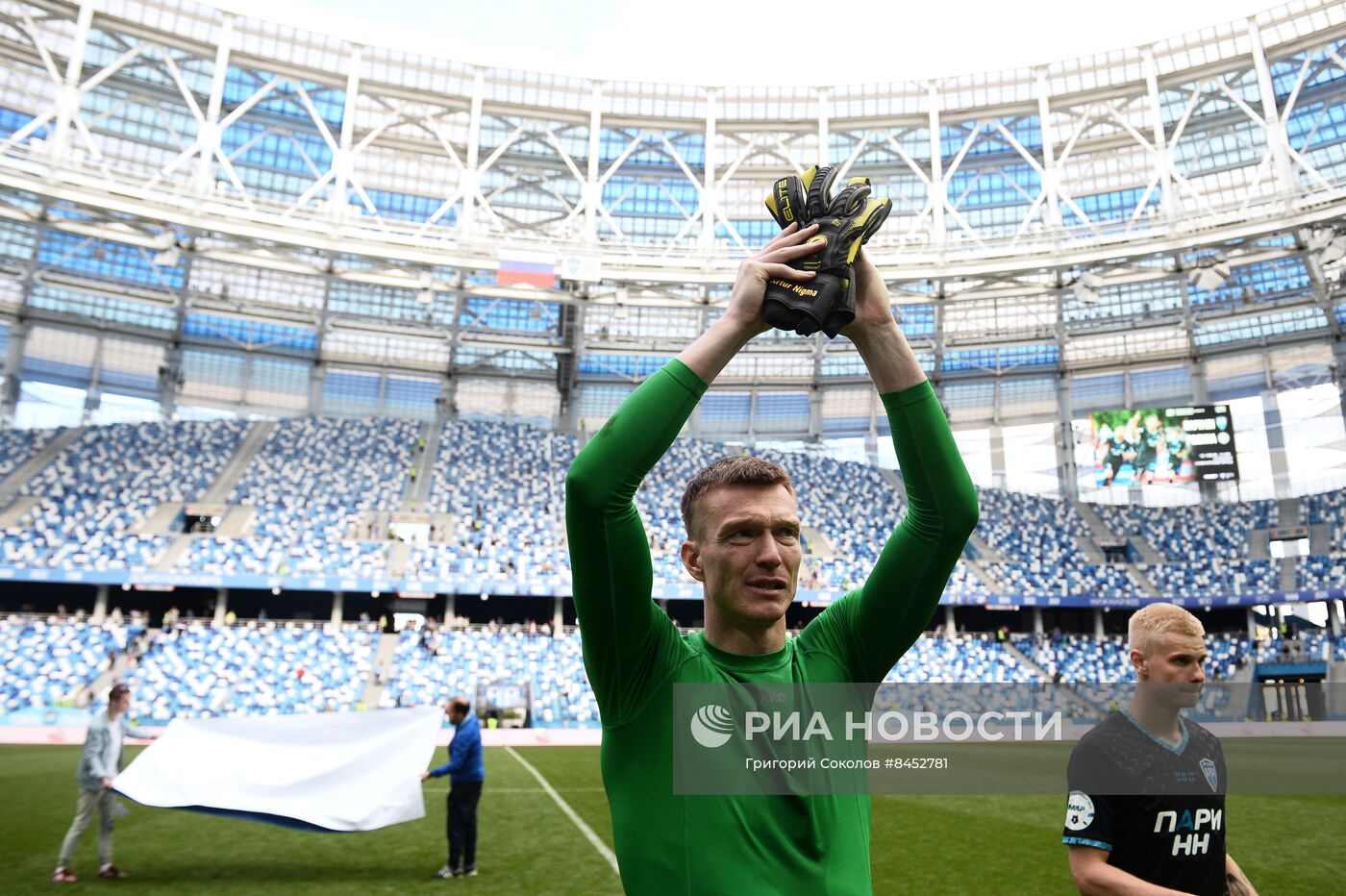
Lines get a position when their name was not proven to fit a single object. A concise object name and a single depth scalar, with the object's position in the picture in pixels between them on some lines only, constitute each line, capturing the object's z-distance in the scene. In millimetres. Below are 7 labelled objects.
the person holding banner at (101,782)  8977
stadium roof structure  30328
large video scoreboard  38906
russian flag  30938
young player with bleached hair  3047
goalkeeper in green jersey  1836
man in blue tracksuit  9758
